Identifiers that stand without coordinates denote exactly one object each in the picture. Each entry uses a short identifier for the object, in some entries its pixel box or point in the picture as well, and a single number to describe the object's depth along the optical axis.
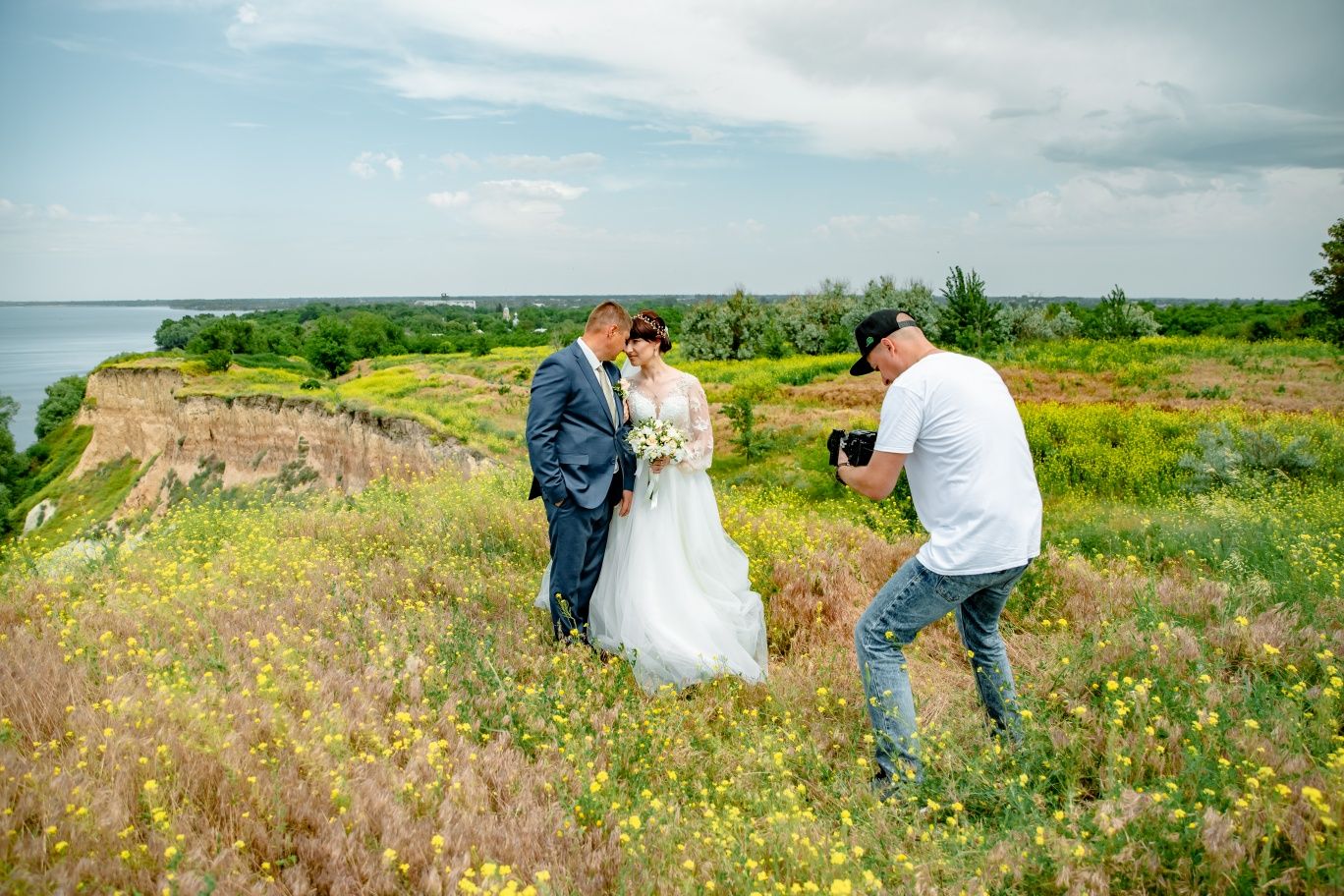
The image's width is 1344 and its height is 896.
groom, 5.11
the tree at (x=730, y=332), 51.38
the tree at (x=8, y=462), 65.81
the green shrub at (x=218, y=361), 47.25
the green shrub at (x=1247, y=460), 12.49
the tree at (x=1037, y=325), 42.53
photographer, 3.49
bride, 5.12
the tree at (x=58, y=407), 84.66
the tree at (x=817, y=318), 48.66
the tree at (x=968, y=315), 33.80
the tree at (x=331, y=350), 72.12
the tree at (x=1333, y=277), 32.31
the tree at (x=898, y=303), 44.73
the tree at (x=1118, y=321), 36.25
